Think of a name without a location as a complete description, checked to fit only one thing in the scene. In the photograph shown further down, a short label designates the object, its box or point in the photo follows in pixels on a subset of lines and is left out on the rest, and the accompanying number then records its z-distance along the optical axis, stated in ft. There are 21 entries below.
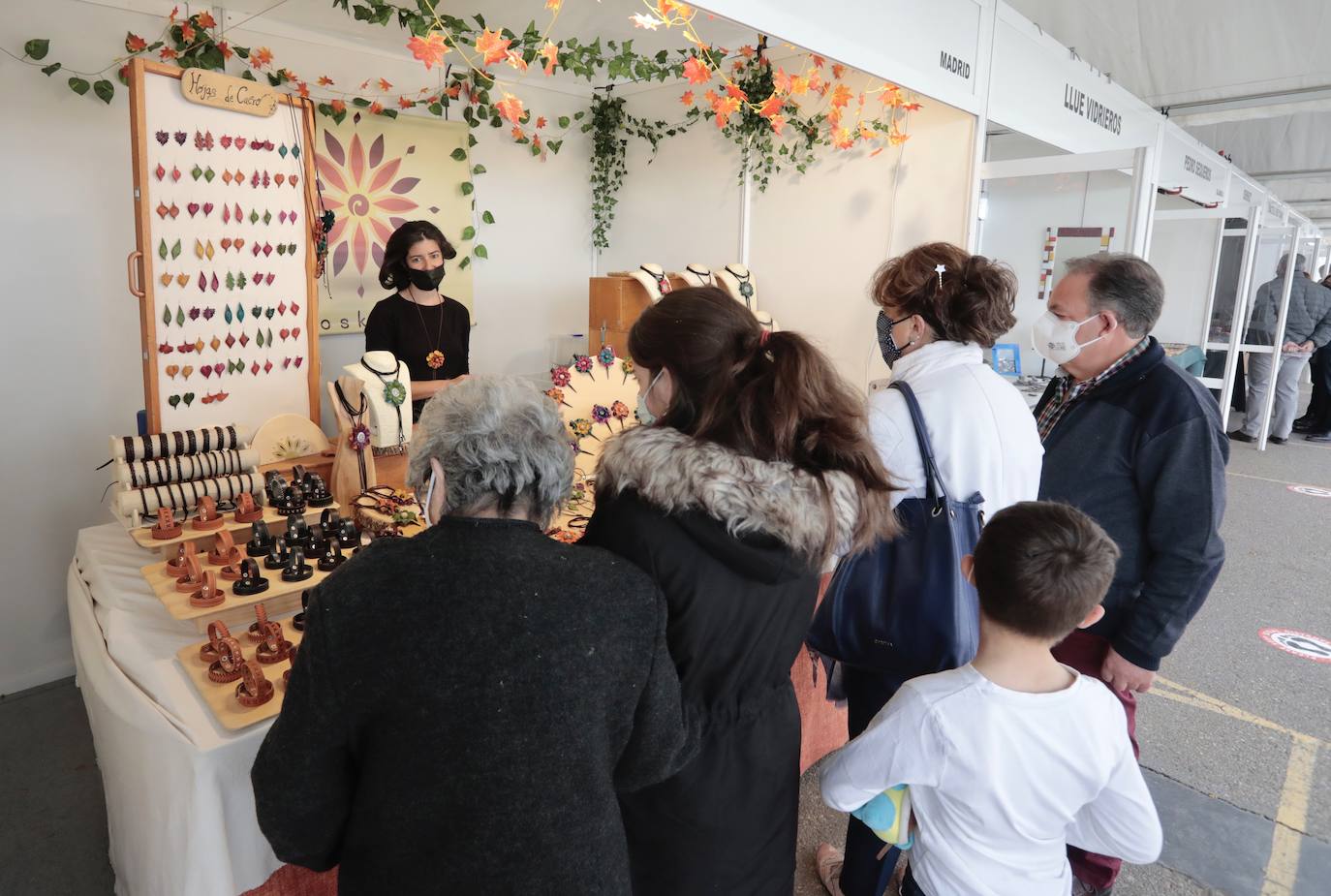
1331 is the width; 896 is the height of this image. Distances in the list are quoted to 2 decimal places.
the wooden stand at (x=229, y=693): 4.31
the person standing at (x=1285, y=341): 23.20
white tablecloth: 4.19
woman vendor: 9.68
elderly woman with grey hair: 2.77
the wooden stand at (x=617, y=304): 15.52
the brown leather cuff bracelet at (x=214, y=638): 4.86
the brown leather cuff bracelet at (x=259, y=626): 5.01
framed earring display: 7.66
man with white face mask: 5.33
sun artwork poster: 13.93
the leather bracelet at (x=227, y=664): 4.64
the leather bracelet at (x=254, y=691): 4.42
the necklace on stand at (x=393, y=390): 7.70
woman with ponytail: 3.34
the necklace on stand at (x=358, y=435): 7.52
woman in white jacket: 4.84
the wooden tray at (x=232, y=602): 5.09
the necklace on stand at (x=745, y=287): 15.06
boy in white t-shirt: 3.88
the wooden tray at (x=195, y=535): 5.97
